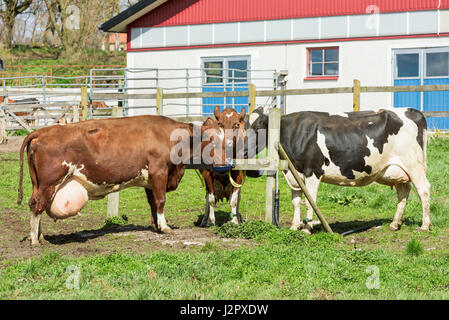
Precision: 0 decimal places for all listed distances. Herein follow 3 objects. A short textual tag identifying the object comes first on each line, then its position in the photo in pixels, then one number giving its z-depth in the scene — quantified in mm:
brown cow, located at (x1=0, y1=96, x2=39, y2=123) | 27327
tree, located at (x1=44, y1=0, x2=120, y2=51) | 50000
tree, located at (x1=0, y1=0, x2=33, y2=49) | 51469
